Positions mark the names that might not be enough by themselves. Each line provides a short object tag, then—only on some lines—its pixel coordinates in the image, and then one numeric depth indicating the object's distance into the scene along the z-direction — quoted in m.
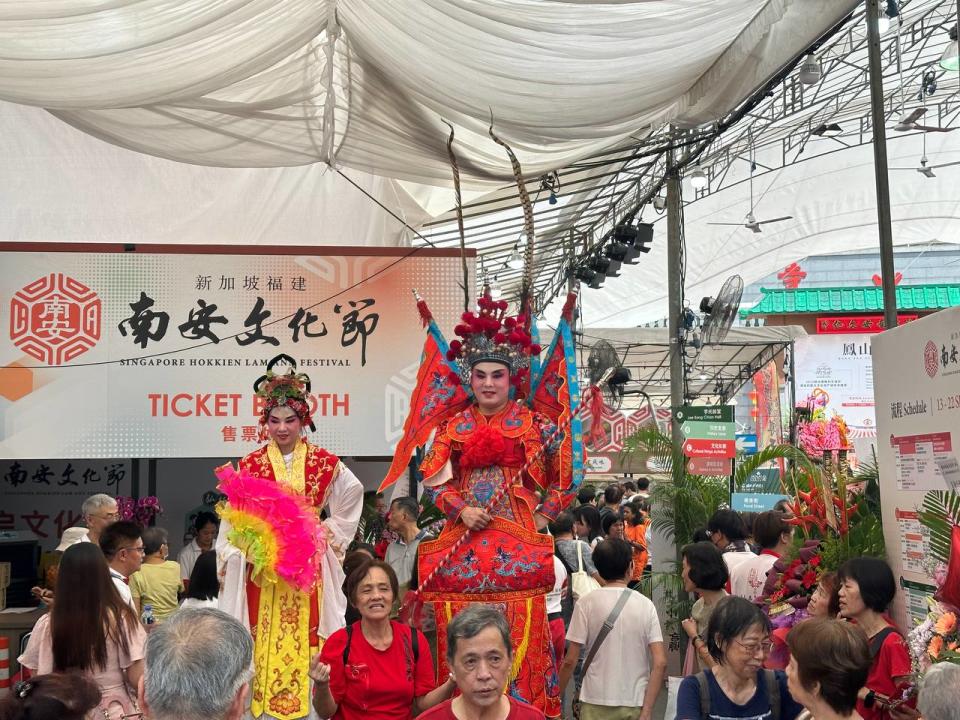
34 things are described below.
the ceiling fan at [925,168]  17.52
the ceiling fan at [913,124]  14.44
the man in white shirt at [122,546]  5.32
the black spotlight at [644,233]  12.42
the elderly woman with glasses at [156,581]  6.28
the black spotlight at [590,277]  14.32
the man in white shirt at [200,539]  7.92
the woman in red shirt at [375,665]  3.78
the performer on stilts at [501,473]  5.17
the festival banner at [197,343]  8.00
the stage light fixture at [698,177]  15.18
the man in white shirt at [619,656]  4.88
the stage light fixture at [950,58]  11.16
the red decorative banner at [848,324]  25.20
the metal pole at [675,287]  10.74
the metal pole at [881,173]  5.65
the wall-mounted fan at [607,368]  14.49
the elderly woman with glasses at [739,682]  3.50
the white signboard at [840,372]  24.31
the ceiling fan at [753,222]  18.93
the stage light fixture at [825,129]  14.45
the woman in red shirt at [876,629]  3.70
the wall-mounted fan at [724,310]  13.66
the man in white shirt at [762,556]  5.64
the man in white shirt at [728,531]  6.80
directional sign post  10.59
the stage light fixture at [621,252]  12.96
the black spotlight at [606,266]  13.72
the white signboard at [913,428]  4.21
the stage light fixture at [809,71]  9.73
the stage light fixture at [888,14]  9.77
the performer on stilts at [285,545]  5.28
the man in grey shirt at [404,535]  6.82
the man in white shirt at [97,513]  6.40
